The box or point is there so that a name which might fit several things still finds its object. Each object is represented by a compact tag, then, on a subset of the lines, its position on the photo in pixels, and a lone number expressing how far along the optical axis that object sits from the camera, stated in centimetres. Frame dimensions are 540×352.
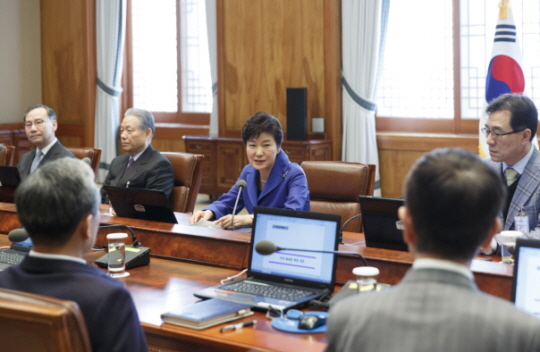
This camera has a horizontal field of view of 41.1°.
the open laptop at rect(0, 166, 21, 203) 427
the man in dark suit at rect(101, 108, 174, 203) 436
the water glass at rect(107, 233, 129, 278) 271
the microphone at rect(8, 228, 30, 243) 220
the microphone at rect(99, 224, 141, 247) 297
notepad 204
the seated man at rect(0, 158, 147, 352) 167
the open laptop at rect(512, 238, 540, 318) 187
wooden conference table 195
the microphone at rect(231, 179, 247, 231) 329
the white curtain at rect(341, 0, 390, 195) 700
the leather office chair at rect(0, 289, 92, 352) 148
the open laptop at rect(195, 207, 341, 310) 232
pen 201
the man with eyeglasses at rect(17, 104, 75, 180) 506
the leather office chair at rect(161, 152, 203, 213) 435
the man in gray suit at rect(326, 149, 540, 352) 109
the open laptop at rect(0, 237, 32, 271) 283
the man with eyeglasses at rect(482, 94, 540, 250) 301
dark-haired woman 370
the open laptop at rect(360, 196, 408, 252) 269
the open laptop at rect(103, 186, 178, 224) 332
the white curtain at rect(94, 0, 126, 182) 882
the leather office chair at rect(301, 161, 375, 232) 380
